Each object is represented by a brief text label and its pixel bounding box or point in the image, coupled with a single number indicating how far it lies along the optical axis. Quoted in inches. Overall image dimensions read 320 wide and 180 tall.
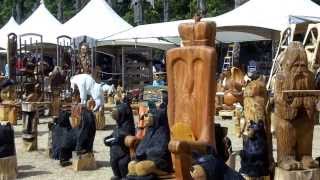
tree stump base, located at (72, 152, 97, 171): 336.8
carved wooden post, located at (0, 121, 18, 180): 297.1
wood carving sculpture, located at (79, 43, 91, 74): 626.7
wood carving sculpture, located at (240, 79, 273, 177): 240.5
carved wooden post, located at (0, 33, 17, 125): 570.3
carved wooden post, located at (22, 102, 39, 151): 411.5
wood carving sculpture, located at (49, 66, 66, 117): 601.3
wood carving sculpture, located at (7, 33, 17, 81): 680.4
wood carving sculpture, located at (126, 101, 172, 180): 213.3
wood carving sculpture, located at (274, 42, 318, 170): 235.1
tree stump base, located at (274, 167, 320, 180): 234.5
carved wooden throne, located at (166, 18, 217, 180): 192.7
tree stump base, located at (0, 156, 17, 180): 300.4
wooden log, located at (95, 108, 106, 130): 516.1
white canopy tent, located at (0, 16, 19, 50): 1022.4
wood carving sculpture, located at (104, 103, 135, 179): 271.7
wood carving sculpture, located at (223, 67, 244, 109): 560.7
